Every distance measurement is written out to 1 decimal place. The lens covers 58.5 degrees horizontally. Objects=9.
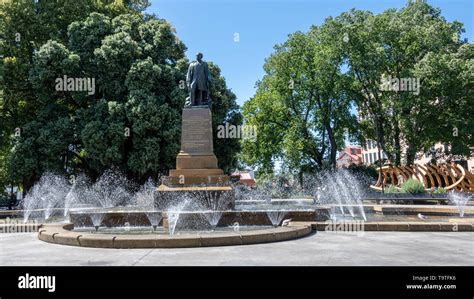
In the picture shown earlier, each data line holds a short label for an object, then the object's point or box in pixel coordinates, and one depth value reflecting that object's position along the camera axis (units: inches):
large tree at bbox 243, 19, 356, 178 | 1428.4
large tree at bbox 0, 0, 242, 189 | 996.6
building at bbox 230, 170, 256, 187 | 2678.6
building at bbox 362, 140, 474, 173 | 1535.4
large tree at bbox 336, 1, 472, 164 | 1254.3
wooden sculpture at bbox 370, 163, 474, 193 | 996.6
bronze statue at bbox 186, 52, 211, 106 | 663.1
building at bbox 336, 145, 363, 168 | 3459.6
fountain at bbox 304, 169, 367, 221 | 1071.0
